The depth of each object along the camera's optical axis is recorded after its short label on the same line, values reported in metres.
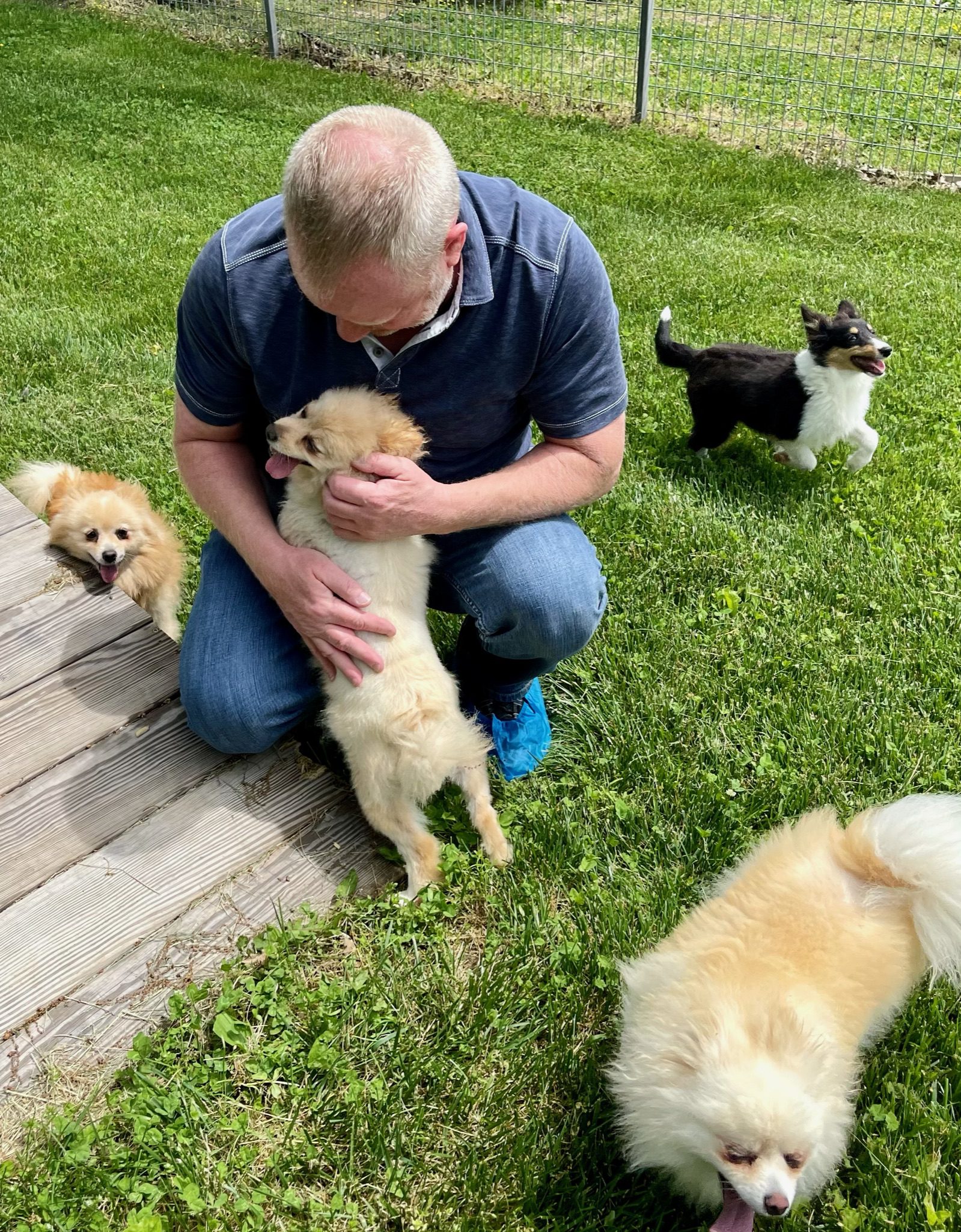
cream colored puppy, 2.06
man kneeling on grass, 1.85
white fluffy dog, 1.46
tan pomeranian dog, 2.89
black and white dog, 3.68
